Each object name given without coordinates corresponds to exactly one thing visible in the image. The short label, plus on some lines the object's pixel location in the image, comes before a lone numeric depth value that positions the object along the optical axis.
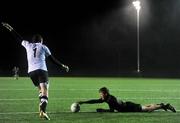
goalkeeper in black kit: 13.59
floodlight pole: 62.75
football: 13.96
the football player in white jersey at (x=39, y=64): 12.27
